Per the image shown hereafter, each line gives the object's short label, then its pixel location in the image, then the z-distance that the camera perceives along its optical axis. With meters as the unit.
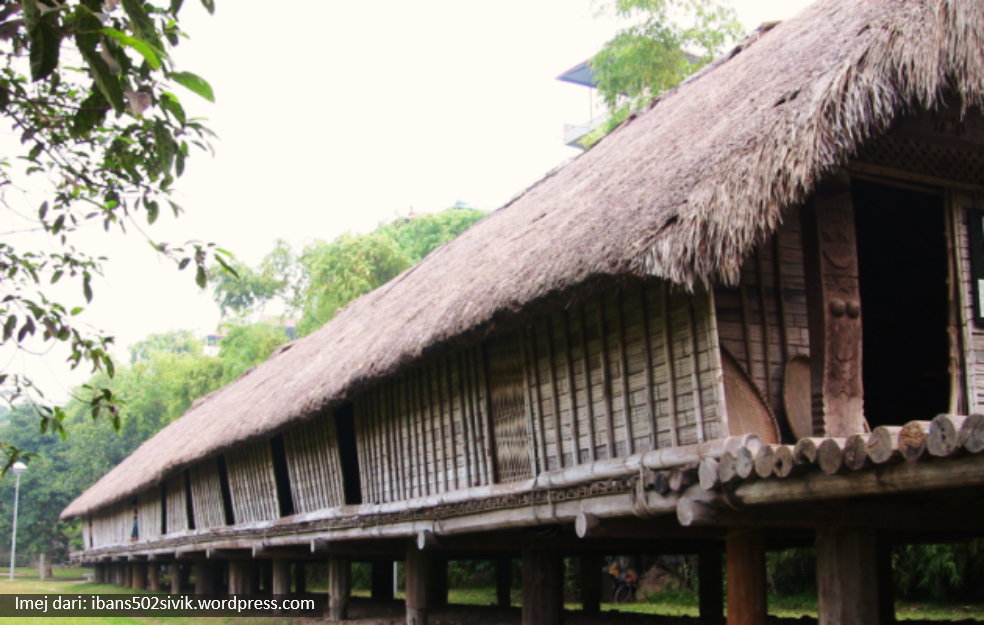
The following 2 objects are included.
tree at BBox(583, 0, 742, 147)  16.23
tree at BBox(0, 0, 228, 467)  2.11
